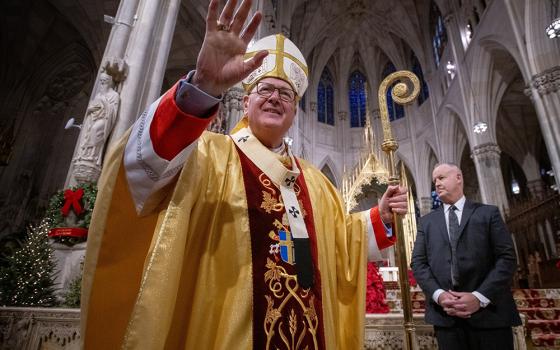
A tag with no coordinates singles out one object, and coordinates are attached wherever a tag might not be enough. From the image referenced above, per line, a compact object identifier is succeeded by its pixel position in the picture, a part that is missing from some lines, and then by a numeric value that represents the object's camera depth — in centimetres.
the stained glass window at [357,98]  2041
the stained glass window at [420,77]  1797
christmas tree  306
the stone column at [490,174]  1080
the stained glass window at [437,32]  1565
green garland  378
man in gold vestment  94
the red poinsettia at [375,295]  354
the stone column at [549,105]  739
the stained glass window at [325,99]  2025
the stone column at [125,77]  436
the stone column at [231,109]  832
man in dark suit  177
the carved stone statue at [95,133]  434
